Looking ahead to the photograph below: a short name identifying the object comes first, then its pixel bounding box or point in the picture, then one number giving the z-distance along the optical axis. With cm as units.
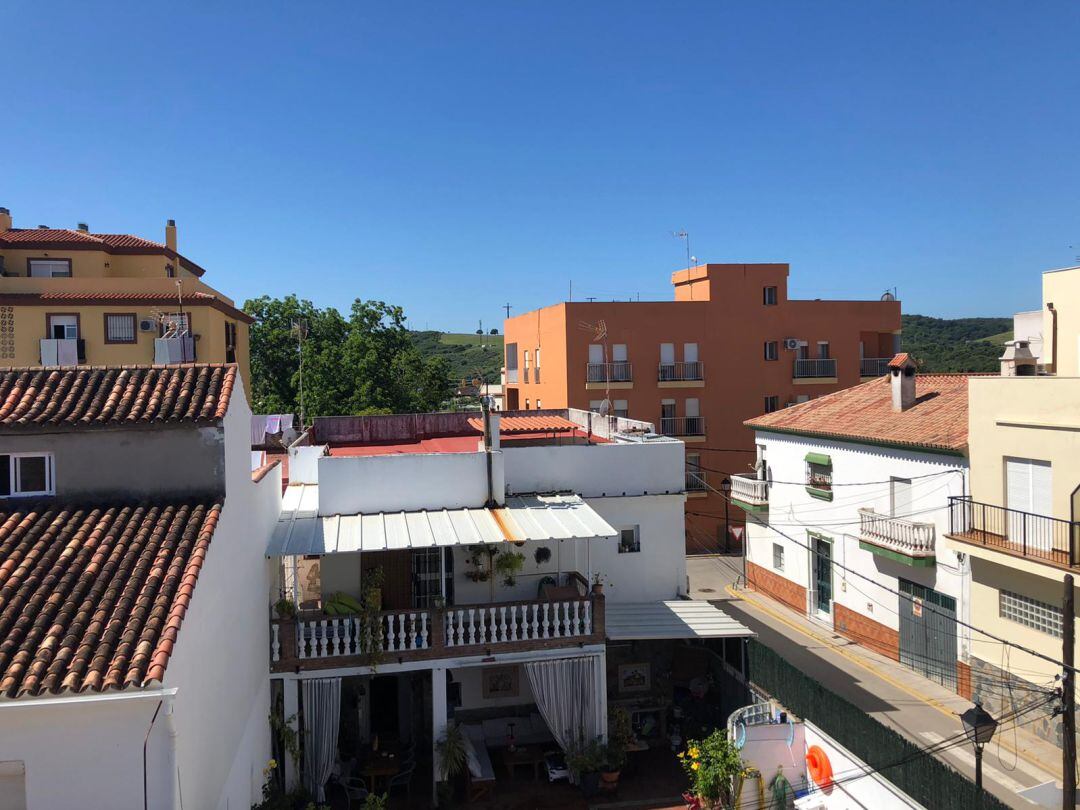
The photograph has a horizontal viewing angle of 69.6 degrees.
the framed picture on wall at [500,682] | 1702
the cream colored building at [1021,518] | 1509
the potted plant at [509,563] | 1631
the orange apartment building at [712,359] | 3672
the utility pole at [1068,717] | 1049
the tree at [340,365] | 4578
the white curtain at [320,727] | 1447
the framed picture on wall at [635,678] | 1772
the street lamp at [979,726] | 1062
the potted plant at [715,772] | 1373
